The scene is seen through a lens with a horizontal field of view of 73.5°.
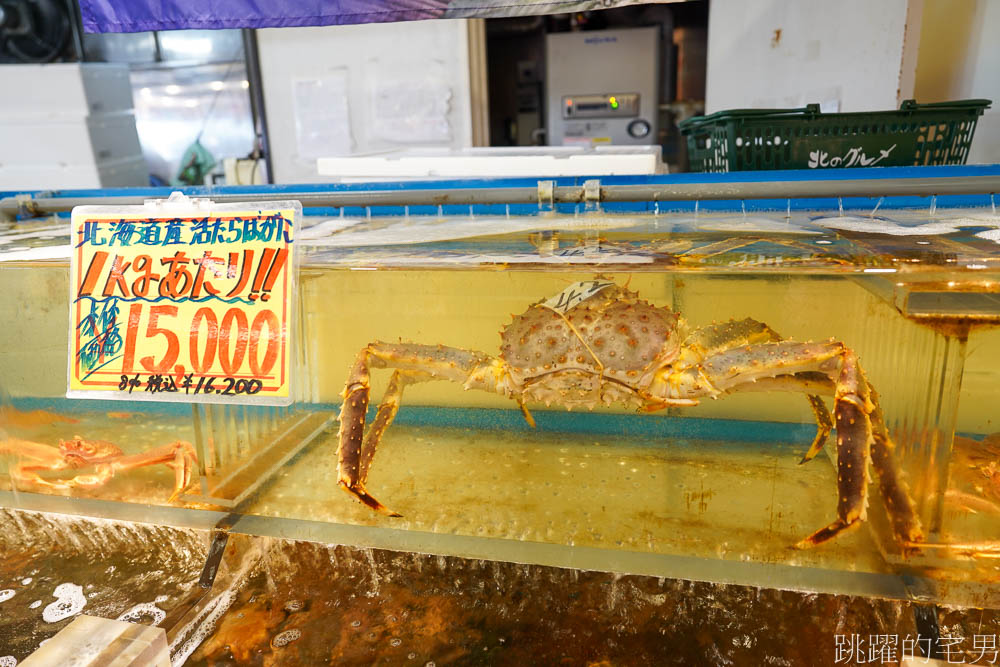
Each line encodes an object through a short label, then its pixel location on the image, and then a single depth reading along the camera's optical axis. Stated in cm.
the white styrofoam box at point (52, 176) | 448
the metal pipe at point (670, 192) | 132
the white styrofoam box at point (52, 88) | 436
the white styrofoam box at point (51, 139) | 444
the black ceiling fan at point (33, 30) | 518
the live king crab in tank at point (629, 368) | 128
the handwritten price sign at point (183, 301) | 121
